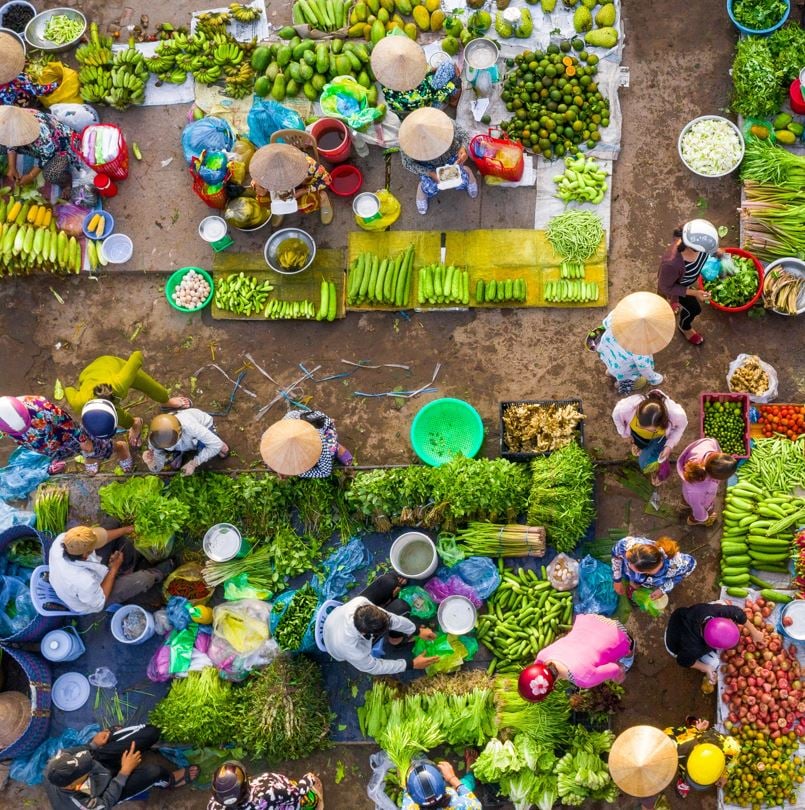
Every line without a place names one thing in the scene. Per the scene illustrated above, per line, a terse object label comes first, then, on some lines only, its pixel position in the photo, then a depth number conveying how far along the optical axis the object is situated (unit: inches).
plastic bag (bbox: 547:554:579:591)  252.5
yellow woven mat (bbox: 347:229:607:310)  278.2
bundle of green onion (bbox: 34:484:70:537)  269.7
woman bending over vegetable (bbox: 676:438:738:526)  218.2
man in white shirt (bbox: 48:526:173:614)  238.7
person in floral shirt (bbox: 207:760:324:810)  214.7
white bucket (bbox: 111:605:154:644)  260.4
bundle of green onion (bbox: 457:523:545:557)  253.2
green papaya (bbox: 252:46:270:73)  293.3
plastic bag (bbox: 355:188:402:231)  279.5
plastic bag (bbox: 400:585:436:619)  253.0
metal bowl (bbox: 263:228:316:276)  285.4
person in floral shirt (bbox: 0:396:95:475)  237.9
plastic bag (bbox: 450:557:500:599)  254.2
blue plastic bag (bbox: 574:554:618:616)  250.4
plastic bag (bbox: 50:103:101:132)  295.9
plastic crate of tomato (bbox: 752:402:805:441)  254.7
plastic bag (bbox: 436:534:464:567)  256.5
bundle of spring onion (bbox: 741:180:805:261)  264.8
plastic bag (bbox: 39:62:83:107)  296.5
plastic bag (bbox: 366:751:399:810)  245.1
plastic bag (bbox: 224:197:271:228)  283.4
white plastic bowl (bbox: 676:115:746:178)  271.9
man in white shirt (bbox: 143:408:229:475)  244.5
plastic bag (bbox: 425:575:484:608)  254.2
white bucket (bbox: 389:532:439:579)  258.1
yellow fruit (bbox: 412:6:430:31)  287.9
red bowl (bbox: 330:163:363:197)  288.2
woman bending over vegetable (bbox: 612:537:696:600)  213.8
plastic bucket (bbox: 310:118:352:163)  281.9
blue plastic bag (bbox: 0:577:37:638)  261.3
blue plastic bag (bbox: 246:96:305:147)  279.6
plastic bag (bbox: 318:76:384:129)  284.5
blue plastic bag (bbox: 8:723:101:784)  256.1
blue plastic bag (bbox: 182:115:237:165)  288.8
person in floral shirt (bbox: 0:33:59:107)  273.0
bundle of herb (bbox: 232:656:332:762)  244.4
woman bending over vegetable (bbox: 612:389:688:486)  227.0
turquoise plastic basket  267.7
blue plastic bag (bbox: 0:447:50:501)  278.1
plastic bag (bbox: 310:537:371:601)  261.3
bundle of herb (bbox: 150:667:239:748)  246.4
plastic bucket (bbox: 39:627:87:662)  260.4
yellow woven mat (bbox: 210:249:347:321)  287.1
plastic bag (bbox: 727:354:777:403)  259.0
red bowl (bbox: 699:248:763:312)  260.2
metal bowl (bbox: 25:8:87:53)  307.4
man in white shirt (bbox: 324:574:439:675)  217.0
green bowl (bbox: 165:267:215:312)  289.6
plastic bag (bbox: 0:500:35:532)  269.9
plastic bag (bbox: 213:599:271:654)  257.6
